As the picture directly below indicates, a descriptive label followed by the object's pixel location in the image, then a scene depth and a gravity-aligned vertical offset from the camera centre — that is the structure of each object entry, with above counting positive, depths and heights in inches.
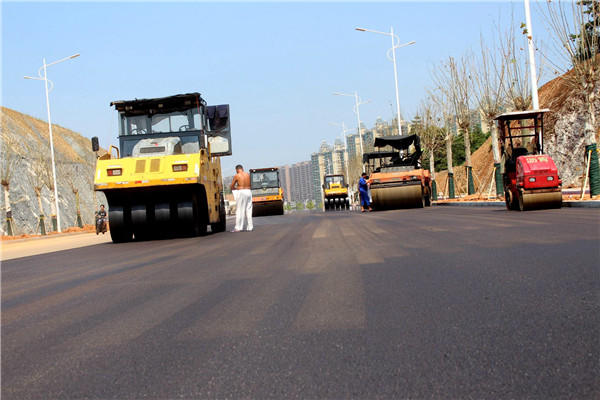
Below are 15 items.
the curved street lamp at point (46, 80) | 1373.6 +314.5
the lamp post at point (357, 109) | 2310.0 +314.0
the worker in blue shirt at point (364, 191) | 1082.1 -10.2
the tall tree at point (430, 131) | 1644.8 +143.2
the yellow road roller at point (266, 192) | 1520.7 +4.1
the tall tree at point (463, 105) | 1210.0 +154.4
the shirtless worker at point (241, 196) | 645.9 -0.5
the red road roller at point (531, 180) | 569.6 -8.2
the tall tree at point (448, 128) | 1270.9 +120.2
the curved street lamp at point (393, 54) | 1394.7 +321.6
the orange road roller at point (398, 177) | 954.7 +9.5
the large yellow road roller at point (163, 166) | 545.0 +34.7
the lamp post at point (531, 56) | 750.5 +151.0
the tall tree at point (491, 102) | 1059.9 +140.1
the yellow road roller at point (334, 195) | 1843.0 -22.5
